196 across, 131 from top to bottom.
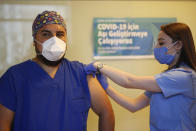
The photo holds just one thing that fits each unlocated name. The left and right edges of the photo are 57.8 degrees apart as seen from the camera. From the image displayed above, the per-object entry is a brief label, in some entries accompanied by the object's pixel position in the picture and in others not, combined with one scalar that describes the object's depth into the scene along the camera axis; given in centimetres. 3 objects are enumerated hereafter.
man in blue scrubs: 112
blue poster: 168
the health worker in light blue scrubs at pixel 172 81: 116
